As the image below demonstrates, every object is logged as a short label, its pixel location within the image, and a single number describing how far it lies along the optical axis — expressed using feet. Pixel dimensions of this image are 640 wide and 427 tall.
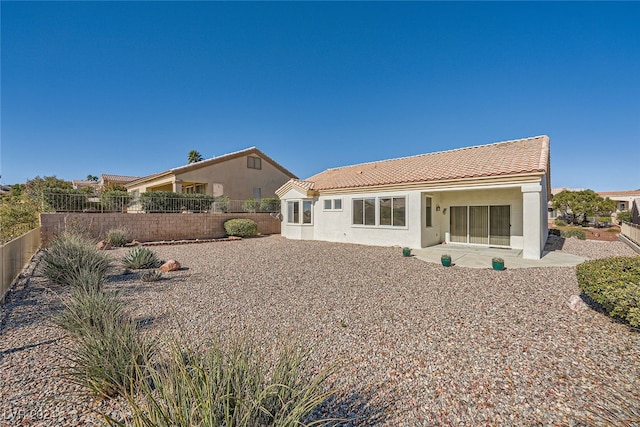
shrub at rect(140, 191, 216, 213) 62.34
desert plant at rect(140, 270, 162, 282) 28.78
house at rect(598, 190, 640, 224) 150.44
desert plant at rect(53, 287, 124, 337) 14.48
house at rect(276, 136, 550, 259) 41.63
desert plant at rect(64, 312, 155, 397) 10.98
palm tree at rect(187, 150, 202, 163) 166.71
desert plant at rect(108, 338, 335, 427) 6.93
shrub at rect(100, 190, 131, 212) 57.98
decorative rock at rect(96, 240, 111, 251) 49.01
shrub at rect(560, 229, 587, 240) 65.28
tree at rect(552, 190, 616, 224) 112.88
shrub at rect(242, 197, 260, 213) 77.10
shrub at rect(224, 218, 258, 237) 69.15
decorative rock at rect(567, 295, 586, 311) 20.29
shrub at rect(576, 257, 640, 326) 16.78
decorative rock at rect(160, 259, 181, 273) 33.88
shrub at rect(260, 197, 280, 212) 78.84
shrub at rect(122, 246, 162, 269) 34.63
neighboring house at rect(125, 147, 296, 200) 80.43
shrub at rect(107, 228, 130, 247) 53.62
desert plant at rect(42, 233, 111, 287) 25.29
